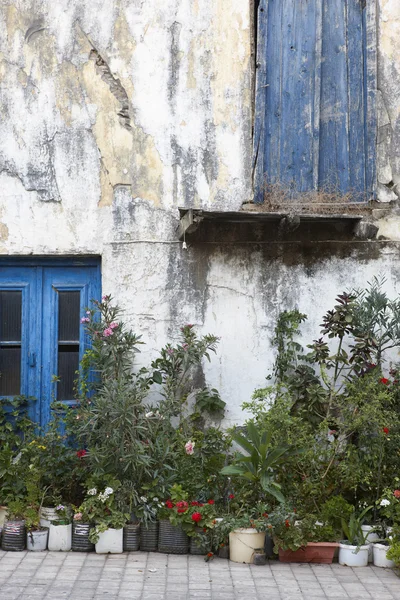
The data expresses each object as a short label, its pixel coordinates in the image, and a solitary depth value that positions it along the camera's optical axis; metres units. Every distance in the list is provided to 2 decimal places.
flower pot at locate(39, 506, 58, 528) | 6.21
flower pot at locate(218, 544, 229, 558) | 6.03
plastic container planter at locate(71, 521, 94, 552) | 6.11
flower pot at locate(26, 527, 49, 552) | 6.11
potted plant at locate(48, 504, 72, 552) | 6.12
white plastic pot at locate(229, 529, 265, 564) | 5.92
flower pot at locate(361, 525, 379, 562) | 6.06
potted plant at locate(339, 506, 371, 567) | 5.95
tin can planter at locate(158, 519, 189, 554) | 6.09
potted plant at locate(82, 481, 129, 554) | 6.04
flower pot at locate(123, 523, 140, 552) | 6.11
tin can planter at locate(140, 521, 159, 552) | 6.15
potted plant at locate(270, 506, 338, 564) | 5.84
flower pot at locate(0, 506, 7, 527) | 6.33
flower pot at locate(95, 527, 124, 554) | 6.04
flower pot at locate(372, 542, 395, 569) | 5.93
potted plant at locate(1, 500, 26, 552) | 6.09
